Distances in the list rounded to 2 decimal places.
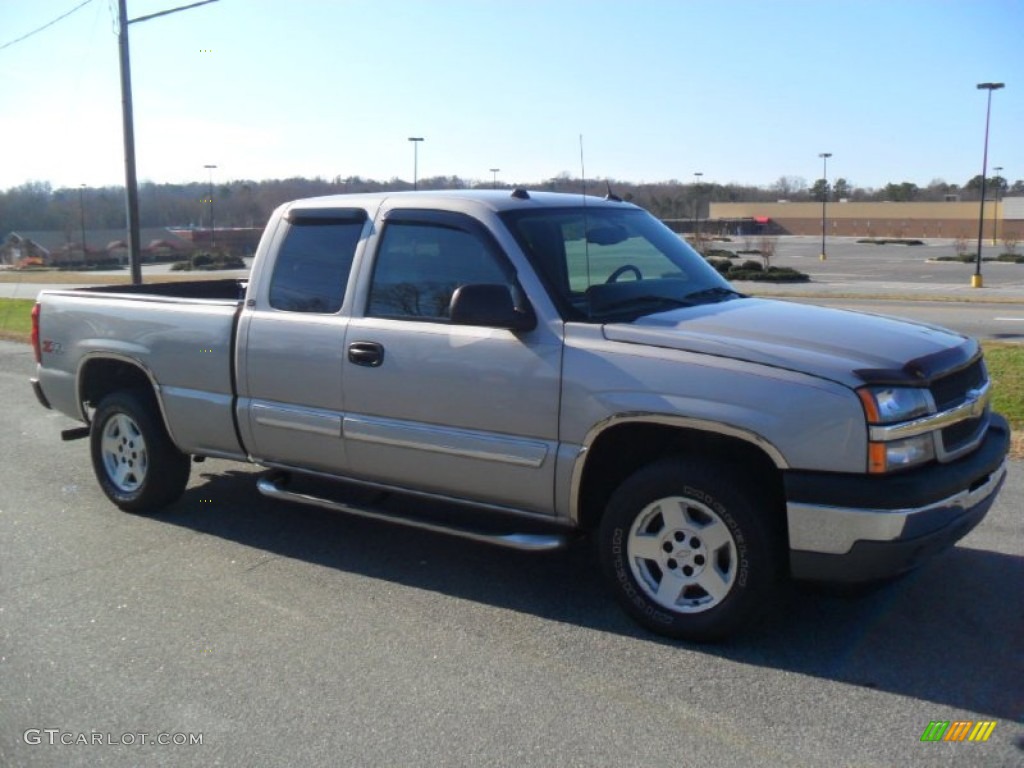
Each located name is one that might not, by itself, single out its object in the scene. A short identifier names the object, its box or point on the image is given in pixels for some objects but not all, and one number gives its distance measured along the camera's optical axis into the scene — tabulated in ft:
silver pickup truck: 13.15
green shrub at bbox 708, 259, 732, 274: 141.14
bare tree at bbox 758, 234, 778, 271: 156.87
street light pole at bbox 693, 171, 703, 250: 141.88
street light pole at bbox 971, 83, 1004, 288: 125.49
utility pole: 57.52
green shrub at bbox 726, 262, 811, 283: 135.54
